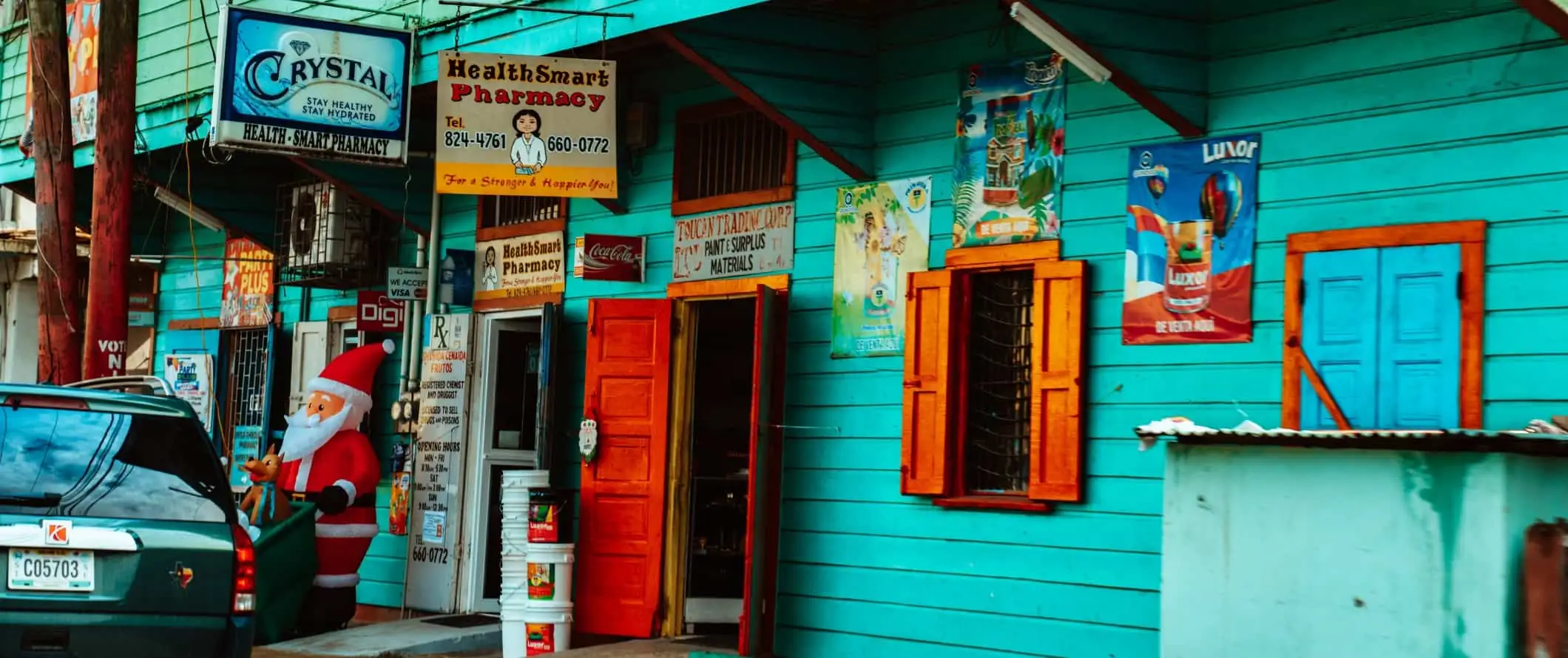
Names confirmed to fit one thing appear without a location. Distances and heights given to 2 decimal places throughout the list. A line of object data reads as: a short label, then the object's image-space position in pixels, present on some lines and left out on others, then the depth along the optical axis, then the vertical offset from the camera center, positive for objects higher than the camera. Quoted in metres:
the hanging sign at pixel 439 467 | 14.04 -0.50
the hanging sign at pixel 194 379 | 17.47 +0.13
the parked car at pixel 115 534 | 7.12 -0.58
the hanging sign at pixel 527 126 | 11.23 +1.75
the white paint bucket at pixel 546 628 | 11.78 -1.44
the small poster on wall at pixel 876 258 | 10.58 +0.97
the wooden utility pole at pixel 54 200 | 12.85 +1.35
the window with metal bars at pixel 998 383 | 10.02 +0.25
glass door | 13.95 -0.14
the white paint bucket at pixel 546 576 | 11.84 -1.10
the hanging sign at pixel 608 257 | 12.39 +1.05
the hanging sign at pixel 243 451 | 16.88 -0.53
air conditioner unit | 15.26 +1.41
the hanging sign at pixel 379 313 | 14.91 +0.72
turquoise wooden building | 7.85 +0.91
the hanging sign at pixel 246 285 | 16.95 +1.05
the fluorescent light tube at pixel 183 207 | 16.42 +1.68
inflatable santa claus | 13.28 -0.57
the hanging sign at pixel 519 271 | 13.53 +1.04
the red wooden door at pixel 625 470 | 11.91 -0.40
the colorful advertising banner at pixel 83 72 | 16.47 +2.89
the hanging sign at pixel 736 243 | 11.51 +1.12
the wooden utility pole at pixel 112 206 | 12.53 +1.28
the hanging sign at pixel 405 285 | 14.27 +0.92
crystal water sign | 11.69 +2.03
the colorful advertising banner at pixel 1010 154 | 9.80 +1.51
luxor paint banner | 8.77 +0.96
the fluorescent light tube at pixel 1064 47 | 8.88 +1.89
